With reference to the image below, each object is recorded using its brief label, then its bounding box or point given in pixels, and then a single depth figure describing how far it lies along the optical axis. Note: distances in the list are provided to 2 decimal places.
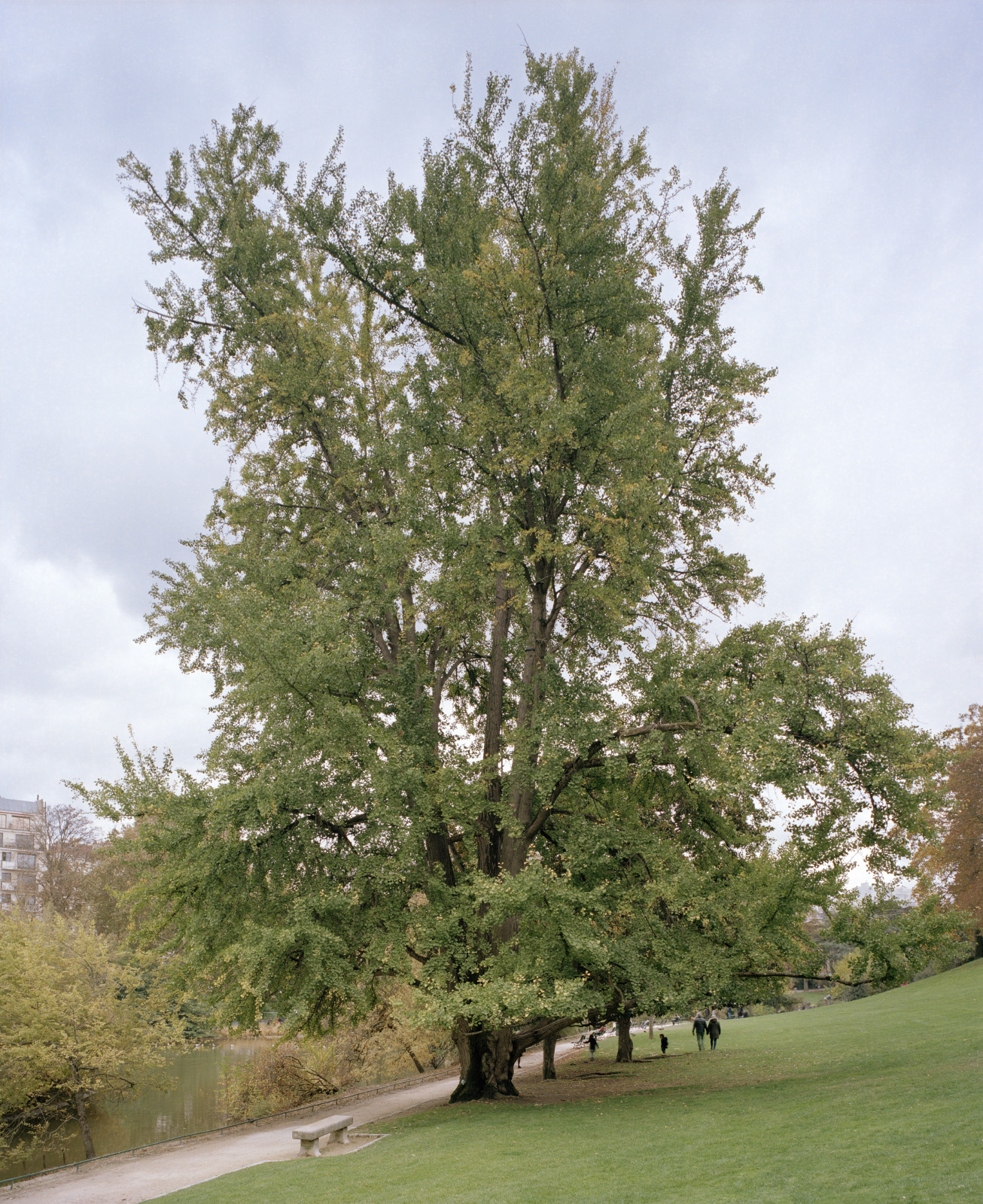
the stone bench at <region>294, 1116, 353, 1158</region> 12.62
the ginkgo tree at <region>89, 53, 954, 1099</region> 11.72
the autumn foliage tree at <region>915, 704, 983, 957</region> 32.69
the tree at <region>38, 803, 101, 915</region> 39.25
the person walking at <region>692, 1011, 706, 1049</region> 23.25
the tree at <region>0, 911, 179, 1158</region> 17.38
